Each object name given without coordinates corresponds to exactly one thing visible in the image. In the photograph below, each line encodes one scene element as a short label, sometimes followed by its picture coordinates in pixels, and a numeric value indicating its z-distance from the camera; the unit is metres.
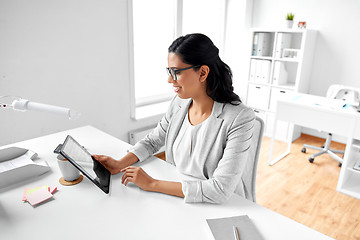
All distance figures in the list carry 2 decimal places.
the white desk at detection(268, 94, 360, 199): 2.37
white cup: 1.16
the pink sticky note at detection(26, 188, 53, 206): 1.06
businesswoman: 1.11
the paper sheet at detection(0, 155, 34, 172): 1.25
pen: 0.86
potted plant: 3.46
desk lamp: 0.96
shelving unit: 3.49
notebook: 0.88
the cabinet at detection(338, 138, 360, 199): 2.39
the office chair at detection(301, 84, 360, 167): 2.83
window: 3.01
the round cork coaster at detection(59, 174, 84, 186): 1.19
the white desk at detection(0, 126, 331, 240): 0.90
